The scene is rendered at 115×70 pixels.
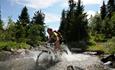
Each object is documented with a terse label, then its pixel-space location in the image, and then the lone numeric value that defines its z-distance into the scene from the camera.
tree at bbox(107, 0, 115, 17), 41.12
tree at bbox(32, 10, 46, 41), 36.64
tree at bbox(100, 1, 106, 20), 42.36
